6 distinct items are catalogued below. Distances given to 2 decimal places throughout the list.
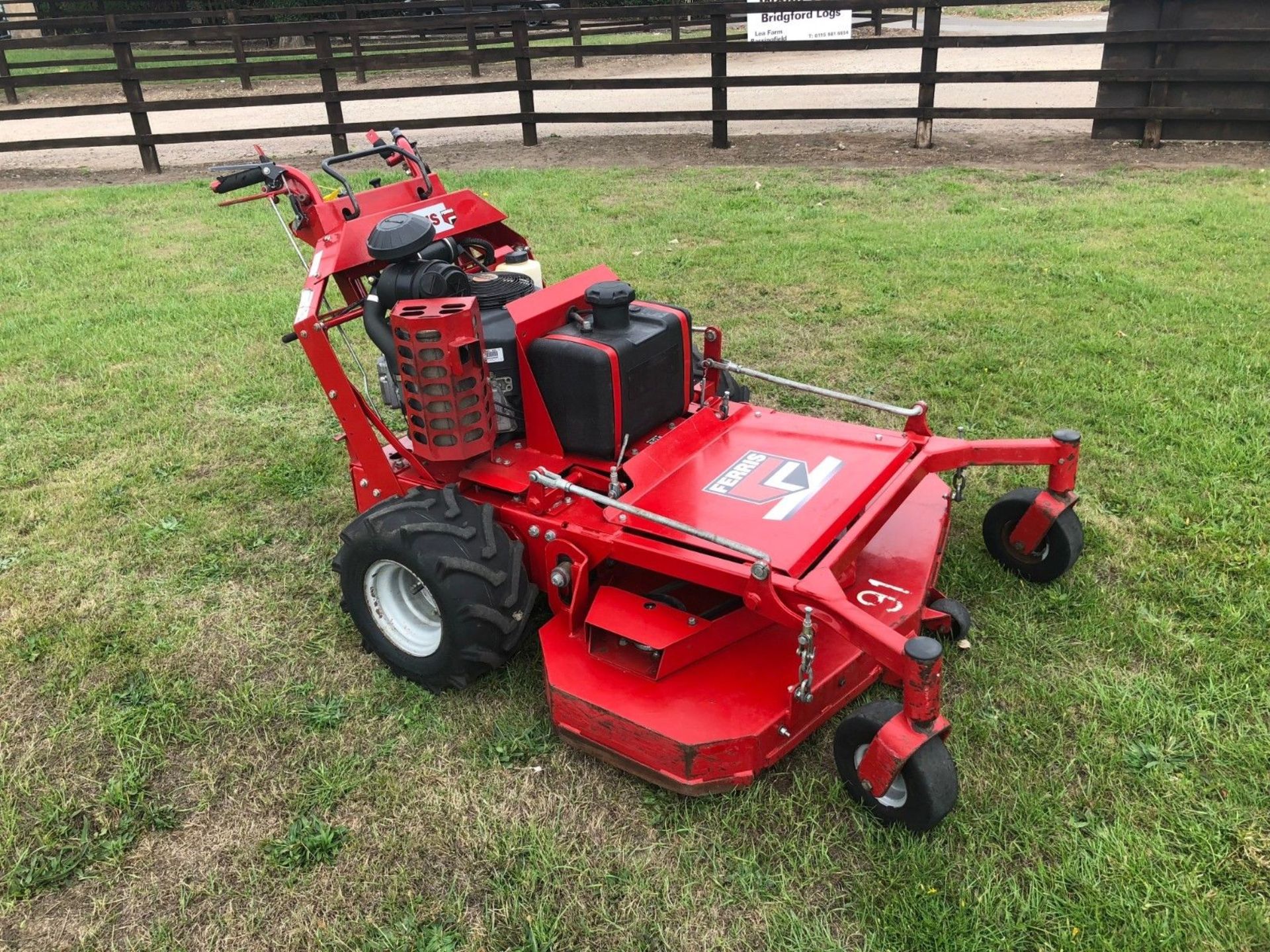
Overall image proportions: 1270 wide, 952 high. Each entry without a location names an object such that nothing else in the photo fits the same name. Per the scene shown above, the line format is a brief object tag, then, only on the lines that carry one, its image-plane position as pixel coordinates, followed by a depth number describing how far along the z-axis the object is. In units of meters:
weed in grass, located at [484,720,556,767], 3.11
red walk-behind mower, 2.82
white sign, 11.01
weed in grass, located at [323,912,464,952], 2.53
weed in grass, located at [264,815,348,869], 2.79
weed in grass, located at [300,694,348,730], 3.30
